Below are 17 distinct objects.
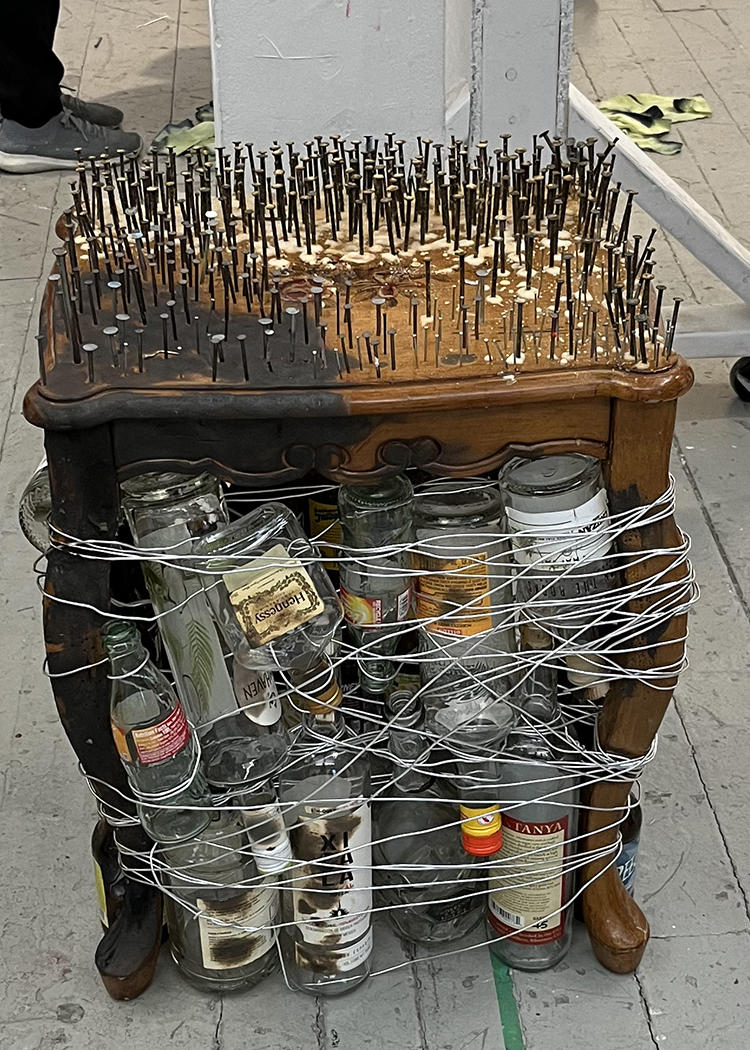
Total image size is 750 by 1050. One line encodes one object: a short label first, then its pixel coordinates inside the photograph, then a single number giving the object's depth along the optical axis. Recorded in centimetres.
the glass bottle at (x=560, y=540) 123
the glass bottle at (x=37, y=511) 141
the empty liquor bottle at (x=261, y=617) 121
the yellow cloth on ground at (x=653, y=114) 345
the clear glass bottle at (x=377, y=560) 128
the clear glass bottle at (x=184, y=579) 123
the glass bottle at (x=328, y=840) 134
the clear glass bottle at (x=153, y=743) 124
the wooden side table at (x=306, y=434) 115
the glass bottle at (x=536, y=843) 138
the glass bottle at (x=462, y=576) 127
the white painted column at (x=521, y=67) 180
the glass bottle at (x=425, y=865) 145
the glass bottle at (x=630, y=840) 149
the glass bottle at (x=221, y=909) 136
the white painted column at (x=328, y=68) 204
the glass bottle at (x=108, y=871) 146
